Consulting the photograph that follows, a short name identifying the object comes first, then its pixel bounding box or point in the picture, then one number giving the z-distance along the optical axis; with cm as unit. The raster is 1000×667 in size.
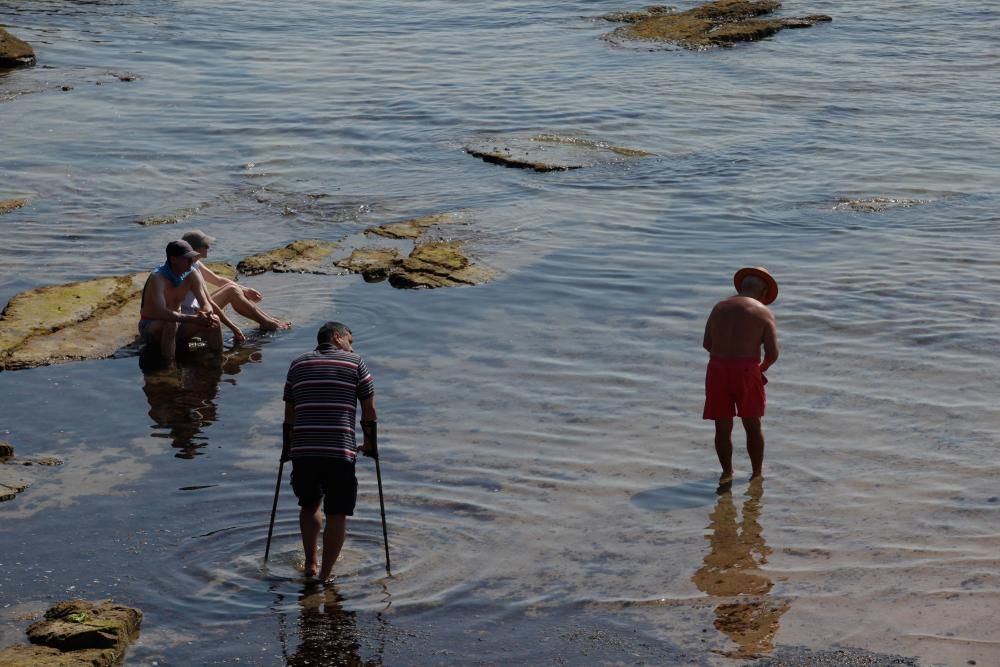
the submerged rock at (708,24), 3073
